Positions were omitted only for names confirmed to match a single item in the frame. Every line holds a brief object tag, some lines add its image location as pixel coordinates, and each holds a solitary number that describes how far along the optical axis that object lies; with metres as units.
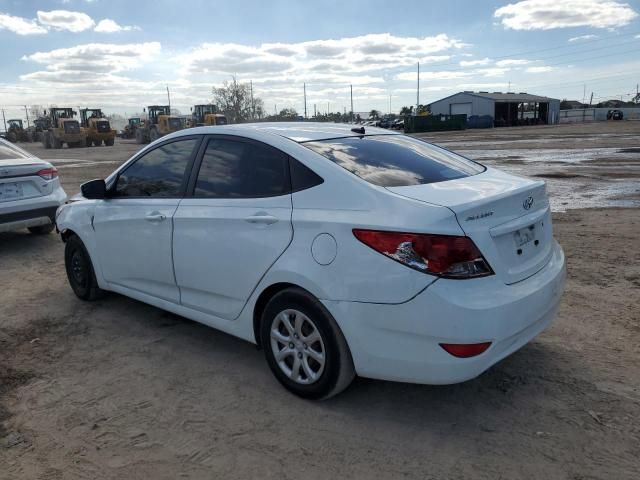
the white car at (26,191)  7.04
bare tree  90.44
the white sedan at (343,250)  2.80
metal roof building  71.50
